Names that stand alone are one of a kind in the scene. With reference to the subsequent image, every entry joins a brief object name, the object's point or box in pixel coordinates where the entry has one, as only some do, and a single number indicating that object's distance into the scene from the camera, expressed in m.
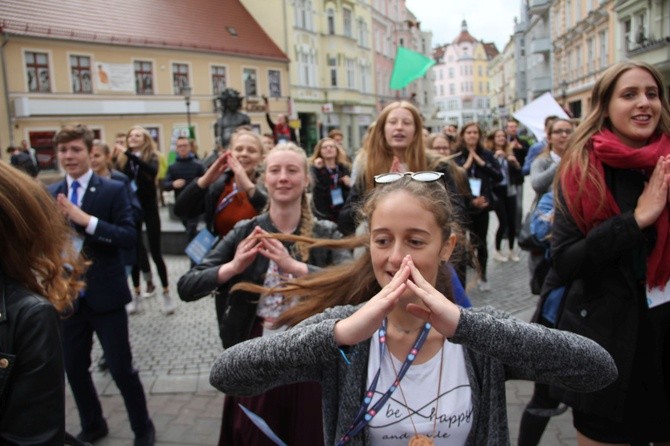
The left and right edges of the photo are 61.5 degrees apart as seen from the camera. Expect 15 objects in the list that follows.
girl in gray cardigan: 1.53
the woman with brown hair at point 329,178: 7.23
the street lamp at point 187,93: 23.06
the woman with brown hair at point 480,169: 7.15
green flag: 11.38
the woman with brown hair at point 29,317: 1.57
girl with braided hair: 2.30
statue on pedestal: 10.58
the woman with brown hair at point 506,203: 8.29
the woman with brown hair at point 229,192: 4.08
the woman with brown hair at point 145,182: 6.91
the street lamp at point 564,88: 33.56
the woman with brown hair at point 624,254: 2.29
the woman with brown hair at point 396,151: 3.94
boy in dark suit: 3.59
